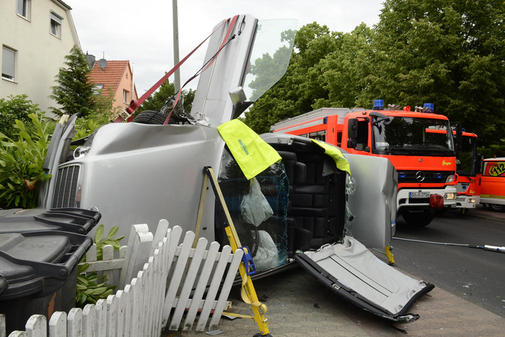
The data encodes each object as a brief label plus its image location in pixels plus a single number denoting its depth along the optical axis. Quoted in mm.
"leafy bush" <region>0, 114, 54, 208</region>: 3389
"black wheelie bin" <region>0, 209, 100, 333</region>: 1395
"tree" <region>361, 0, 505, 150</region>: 13602
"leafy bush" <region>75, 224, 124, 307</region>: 2305
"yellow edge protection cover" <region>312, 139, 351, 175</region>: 4836
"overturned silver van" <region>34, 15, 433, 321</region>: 3326
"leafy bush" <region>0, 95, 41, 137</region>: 11891
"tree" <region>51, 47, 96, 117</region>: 19266
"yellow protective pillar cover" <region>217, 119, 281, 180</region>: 3828
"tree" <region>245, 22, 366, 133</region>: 29594
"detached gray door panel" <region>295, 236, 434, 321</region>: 3865
